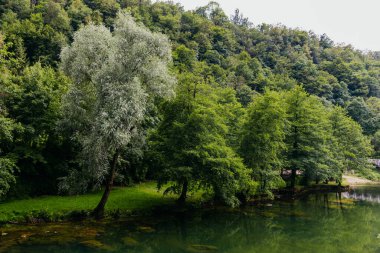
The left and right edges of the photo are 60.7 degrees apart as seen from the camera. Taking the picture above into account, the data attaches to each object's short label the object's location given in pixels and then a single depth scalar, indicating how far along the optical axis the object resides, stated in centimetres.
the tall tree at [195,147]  3092
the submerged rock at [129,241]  2304
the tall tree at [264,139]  3919
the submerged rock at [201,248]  2243
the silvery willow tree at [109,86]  2483
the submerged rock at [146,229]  2641
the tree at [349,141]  5903
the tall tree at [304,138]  4766
